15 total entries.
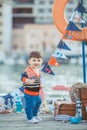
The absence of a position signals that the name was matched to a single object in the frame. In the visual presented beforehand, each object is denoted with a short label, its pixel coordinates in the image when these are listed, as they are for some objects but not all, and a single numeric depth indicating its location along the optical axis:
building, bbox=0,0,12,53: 75.00
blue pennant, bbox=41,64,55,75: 6.90
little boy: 6.11
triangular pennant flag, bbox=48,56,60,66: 7.05
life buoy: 7.19
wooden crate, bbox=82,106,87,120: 6.25
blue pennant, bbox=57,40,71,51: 6.99
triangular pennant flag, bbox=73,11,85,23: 7.18
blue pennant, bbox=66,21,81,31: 6.97
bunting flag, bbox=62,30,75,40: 6.97
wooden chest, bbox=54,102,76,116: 6.36
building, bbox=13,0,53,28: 80.44
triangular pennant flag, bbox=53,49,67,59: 6.99
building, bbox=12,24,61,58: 74.12
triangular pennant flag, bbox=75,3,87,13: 7.22
